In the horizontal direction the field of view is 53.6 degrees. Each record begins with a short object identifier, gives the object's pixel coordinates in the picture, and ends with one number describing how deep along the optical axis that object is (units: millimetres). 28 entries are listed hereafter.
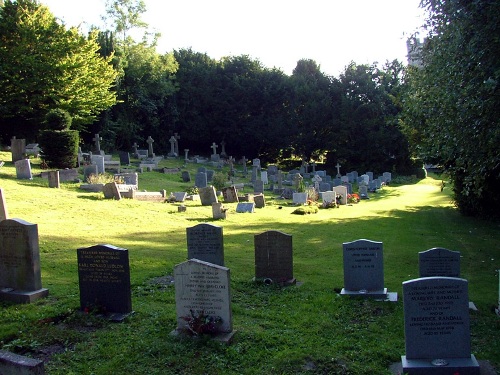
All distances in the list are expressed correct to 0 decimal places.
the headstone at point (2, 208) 12180
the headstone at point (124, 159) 33688
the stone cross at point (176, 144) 46712
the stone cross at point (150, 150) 41034
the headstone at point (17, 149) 25480
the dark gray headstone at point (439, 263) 9094
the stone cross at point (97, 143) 34597
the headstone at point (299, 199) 23922
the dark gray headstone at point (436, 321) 6051
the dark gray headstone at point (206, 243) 9953
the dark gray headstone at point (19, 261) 8398
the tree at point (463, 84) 8906
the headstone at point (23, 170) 21484
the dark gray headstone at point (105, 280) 7758
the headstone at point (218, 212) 18031
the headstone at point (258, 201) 21953
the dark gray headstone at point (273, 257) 9961
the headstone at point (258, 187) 26156
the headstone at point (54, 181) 20250
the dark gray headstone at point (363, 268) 9133
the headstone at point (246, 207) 20125
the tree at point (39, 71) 31594
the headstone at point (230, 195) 22491
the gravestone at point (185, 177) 28741
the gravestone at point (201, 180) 25844
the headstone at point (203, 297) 6930
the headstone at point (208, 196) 20969
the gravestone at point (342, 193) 25191
